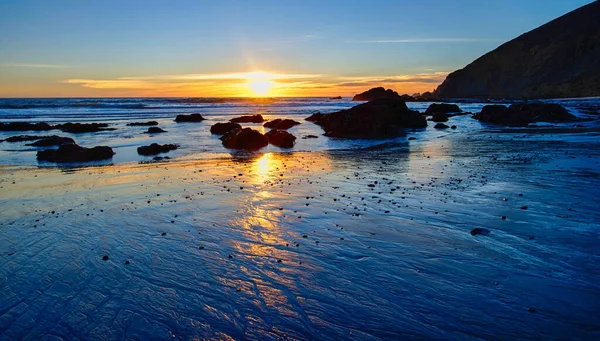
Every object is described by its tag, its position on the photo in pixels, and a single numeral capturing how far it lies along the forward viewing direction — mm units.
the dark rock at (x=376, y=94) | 86375
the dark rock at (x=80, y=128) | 33375
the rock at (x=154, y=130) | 31188
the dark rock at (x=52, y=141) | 23789
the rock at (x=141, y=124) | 38562
